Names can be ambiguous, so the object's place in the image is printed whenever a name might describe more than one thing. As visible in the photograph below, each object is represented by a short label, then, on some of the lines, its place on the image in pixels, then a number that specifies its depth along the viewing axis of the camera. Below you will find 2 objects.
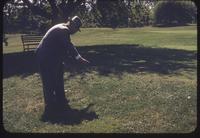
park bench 27.85
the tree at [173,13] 61.88
